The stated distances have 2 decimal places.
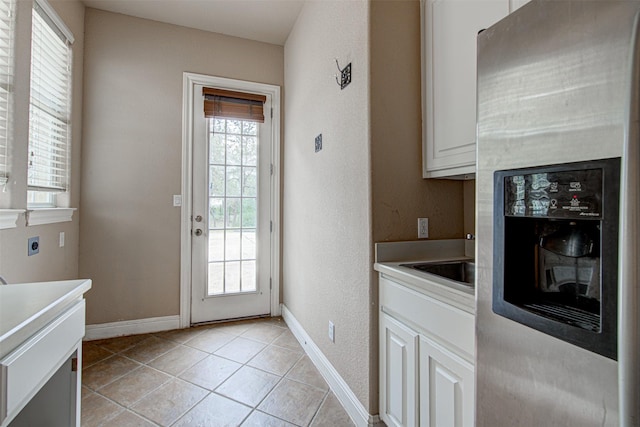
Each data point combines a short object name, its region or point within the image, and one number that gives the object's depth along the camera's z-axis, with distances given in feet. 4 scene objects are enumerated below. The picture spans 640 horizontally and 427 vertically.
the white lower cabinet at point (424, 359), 3.48
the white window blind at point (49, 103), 6.76
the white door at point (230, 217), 10.03
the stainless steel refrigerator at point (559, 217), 1.67
